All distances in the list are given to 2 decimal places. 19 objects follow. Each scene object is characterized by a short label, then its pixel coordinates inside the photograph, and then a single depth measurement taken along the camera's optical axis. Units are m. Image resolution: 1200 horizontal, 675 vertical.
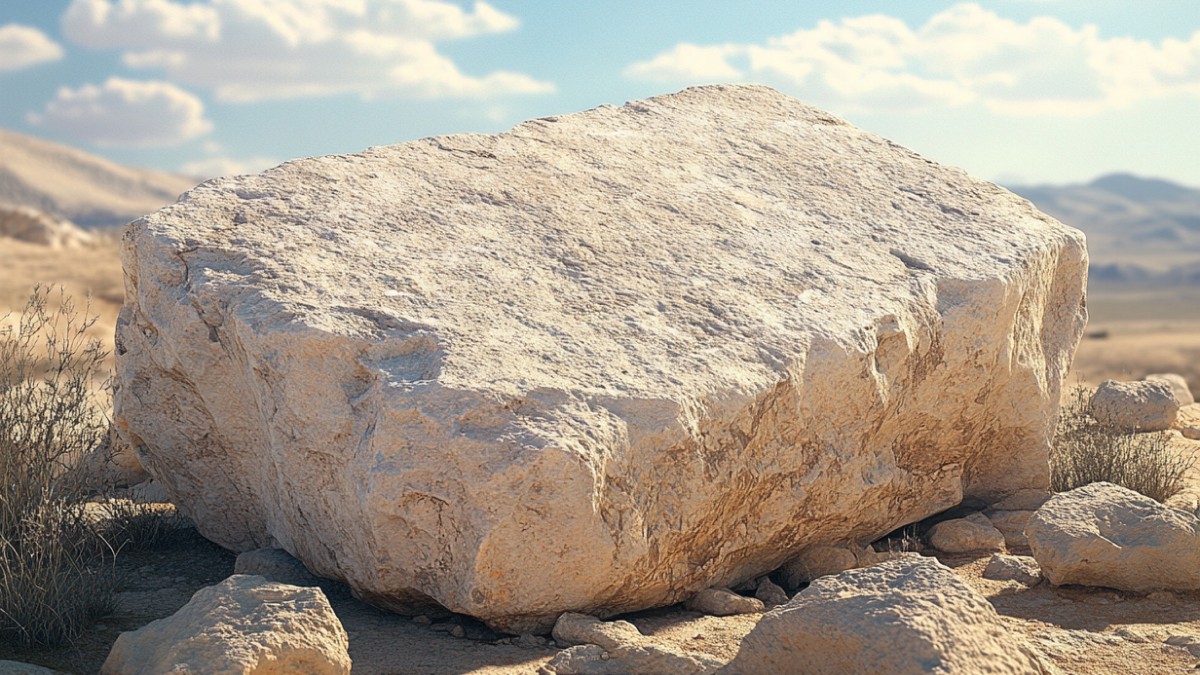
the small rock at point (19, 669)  3.16
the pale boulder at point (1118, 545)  4.09
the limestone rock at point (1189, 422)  7.04
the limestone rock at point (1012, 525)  4.82
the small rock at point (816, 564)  4.40
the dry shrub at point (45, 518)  3.67
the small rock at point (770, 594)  4.16
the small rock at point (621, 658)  3.27
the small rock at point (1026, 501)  5.10
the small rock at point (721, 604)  3.96
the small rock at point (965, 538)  4.73
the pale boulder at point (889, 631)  2.79
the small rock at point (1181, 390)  8.43
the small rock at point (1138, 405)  6.96
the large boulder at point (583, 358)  3.48
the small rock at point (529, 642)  3.60
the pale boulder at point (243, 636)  3.02
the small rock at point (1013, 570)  4.32
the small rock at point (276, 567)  4.04
